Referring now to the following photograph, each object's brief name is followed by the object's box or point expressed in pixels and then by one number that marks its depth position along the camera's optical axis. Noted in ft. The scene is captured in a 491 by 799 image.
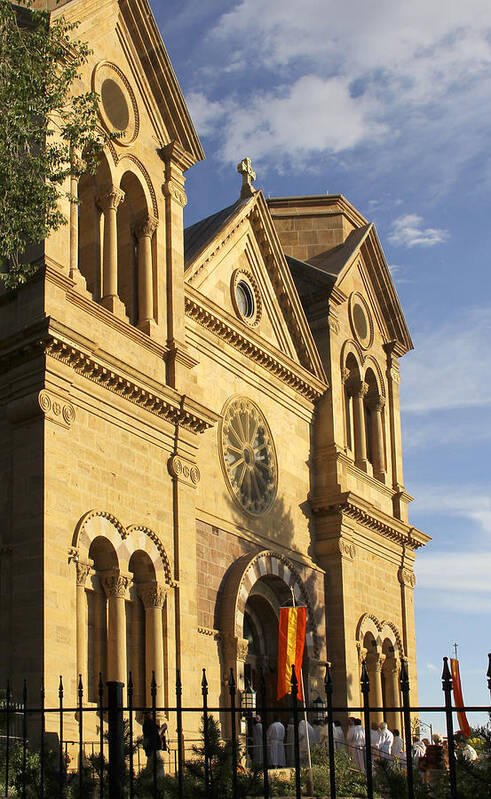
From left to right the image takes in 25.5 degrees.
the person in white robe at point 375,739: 81.44
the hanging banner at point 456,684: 76.23
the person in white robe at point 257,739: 80.48
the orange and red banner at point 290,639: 69.41
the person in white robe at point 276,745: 79.51
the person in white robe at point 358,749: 80.23
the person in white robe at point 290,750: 83.73
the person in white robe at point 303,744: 78.59
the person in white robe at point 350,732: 82.12
